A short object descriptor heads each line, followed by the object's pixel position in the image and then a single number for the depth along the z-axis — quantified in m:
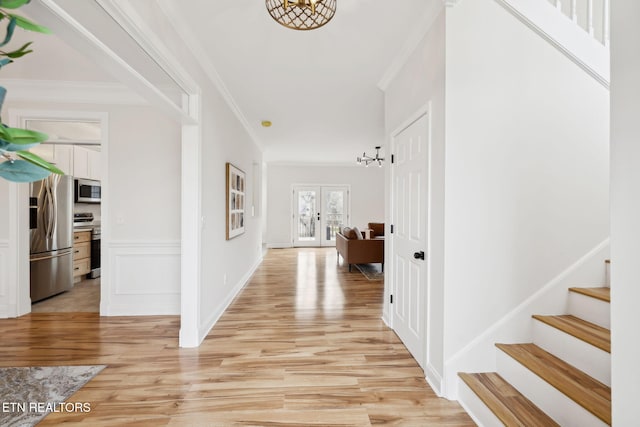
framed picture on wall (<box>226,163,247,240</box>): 3.80
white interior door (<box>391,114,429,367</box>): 2.31
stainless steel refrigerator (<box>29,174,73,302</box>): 3.80
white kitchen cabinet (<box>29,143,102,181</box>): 4.43
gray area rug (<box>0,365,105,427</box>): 1.84
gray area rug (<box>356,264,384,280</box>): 5.31
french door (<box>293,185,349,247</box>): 9.40
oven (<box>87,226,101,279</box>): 5.08
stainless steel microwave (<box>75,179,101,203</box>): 4.87
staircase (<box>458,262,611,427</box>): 1.49
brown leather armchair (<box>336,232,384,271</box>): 5.70
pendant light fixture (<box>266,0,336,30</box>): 1.55
